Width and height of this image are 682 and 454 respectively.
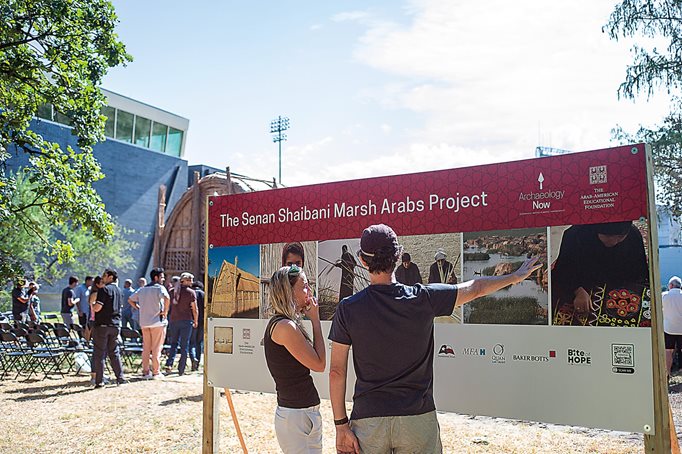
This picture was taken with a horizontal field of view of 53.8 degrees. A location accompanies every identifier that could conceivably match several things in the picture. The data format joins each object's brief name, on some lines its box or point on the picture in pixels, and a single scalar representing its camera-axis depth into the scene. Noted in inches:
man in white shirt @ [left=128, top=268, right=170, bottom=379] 478.3
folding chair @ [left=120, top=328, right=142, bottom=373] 544.7
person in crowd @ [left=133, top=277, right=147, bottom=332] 764.9
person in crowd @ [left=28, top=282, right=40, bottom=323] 684.1
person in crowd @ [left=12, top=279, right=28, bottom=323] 660.7
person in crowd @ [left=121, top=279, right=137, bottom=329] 762.8
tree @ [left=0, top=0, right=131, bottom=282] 441.7
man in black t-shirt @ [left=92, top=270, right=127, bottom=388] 437.7
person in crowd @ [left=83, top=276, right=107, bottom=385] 461.0
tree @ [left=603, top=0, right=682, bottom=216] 676.7
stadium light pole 2047.2
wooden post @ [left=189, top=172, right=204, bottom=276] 751.1
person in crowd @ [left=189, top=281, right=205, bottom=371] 521.3
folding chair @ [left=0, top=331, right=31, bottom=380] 487.2
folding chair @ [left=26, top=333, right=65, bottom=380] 485.9
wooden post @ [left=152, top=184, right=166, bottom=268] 781.9
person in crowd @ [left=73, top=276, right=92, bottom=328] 713.0
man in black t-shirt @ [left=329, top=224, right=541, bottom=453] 130.4
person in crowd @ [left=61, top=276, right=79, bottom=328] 685.9
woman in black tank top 153.3
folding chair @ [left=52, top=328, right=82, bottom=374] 513.7
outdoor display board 158.6
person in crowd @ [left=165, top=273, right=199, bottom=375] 490.0
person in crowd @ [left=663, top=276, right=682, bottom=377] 440.1
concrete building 1370.6
